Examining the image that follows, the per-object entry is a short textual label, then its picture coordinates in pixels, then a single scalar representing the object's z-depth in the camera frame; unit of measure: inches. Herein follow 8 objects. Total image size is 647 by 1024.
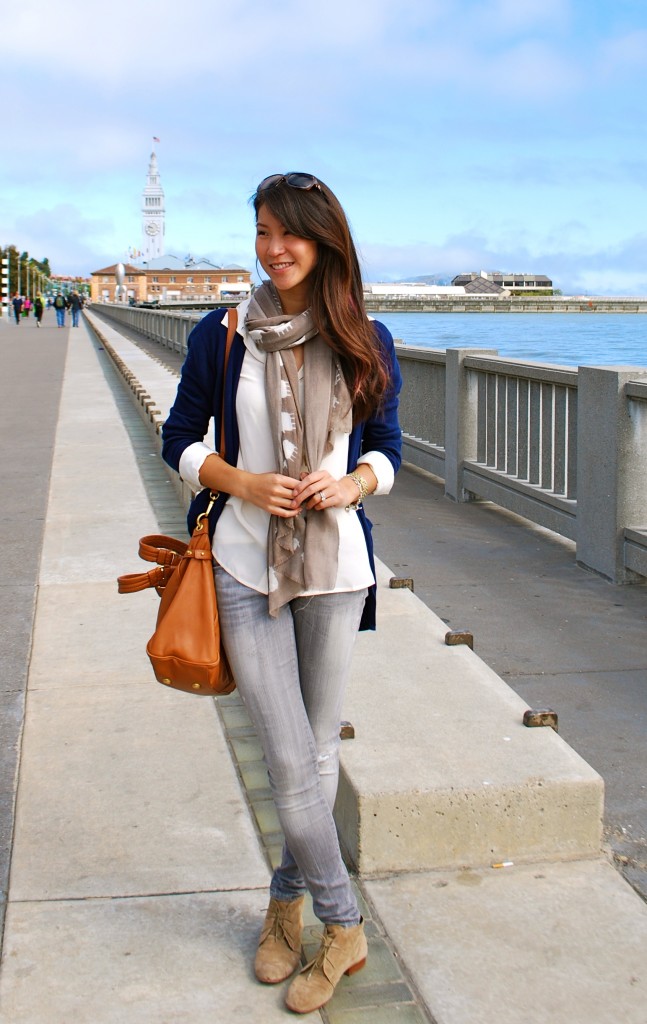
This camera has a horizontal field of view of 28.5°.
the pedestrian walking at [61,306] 2432.3
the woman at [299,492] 104.4
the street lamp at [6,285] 3137.3
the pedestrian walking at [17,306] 3036.9
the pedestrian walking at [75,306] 2559.1
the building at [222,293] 5614.2
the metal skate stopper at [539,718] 152.7
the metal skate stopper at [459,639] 188.1
